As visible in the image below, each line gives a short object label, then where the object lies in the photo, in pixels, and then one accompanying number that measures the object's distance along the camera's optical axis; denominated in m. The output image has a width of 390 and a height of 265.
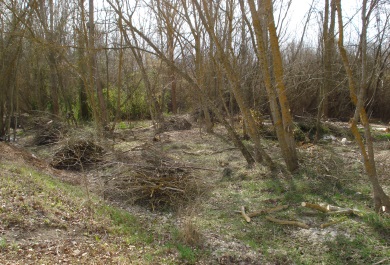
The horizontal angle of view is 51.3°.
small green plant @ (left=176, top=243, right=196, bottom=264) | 4.85
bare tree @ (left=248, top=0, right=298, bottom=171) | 7.66
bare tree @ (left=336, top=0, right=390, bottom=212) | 5.19
